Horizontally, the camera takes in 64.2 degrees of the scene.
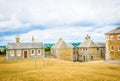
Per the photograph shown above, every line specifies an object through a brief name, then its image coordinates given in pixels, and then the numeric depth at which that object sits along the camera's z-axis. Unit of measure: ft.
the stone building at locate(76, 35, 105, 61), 115.21
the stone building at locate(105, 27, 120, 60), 91.26
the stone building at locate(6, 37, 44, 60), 96.04
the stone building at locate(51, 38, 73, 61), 113.62
